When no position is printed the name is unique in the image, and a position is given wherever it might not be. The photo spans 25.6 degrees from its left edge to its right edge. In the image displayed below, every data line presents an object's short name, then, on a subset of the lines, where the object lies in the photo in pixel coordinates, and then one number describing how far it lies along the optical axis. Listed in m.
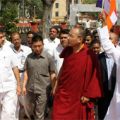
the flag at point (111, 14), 3.56
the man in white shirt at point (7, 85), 3.96
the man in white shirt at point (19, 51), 4.69
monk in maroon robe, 3.39
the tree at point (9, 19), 9.54
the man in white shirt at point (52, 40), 5.01
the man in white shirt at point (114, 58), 3.23
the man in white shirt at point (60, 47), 4.46
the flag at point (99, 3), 4.12
